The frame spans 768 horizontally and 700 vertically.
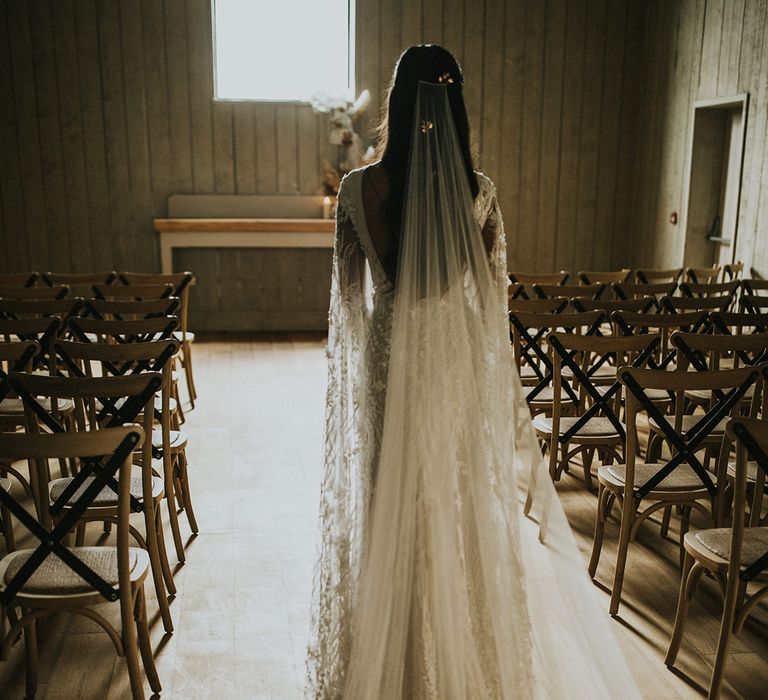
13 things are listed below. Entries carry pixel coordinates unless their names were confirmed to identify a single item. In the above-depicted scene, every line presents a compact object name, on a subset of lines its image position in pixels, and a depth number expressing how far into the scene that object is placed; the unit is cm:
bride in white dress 232
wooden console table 870
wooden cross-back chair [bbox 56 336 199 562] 322
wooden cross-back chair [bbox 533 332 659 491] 364
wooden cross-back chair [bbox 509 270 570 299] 556
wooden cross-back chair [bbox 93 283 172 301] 536
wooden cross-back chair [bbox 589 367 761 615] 303
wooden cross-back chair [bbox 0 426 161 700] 228
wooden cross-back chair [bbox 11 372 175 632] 267
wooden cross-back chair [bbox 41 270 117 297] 596
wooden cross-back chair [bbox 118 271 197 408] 583
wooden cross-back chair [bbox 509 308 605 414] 442
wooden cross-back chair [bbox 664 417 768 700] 249
